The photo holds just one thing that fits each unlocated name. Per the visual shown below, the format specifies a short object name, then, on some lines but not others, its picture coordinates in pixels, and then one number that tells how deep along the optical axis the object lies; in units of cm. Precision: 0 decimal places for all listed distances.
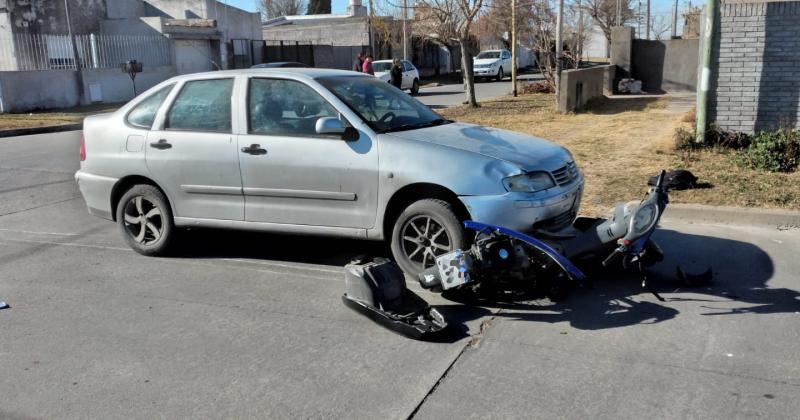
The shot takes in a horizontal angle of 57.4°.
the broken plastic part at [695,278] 546
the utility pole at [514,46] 2267
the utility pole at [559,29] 2105
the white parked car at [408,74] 3102
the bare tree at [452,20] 1942
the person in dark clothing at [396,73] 2527
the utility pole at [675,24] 4281
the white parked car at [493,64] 3962
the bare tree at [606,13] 5542
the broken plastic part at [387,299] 472
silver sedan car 537
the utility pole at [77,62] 2532
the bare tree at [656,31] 5550
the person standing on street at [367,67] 2402
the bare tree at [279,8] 7725
